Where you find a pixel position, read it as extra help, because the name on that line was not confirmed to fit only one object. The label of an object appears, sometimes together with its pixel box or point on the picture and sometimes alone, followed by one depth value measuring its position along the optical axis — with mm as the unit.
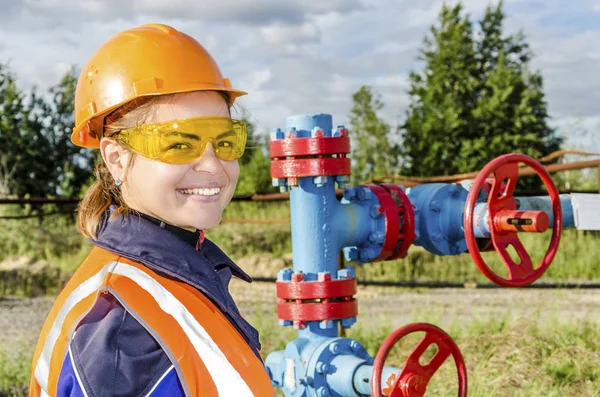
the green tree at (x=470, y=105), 23953
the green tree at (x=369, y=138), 22531
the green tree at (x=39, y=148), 22703
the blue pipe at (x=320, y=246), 2752
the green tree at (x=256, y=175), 17812
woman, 1375
